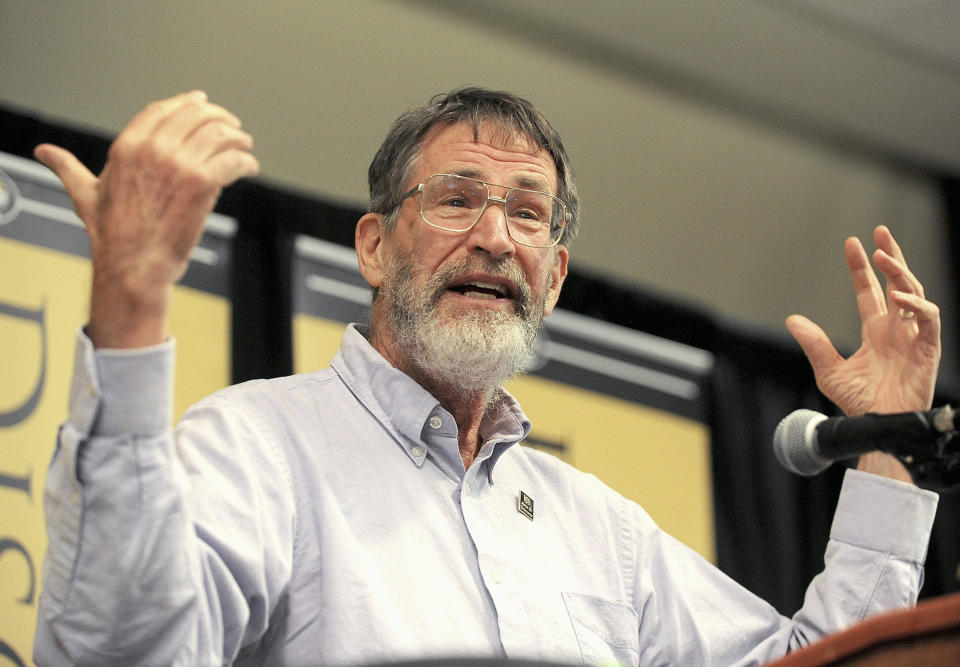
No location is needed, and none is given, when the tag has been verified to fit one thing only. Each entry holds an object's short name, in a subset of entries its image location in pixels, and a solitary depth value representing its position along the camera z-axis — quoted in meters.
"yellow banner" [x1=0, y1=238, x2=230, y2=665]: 5.16
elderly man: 4.62
